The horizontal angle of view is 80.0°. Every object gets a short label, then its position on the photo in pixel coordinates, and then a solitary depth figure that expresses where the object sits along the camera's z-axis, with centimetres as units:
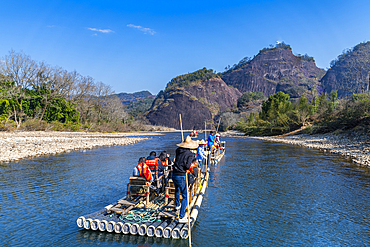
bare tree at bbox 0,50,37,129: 4392
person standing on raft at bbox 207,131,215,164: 1761
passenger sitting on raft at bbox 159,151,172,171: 923
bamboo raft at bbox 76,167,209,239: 628
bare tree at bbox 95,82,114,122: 7359
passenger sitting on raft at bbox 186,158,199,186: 688
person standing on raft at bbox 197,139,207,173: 1154
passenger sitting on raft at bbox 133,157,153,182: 796
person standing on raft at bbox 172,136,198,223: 673
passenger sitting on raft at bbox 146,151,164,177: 838
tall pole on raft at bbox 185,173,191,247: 667
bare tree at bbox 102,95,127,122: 7826
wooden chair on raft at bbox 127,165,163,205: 785
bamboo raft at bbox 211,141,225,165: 1920
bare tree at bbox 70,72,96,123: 6381
